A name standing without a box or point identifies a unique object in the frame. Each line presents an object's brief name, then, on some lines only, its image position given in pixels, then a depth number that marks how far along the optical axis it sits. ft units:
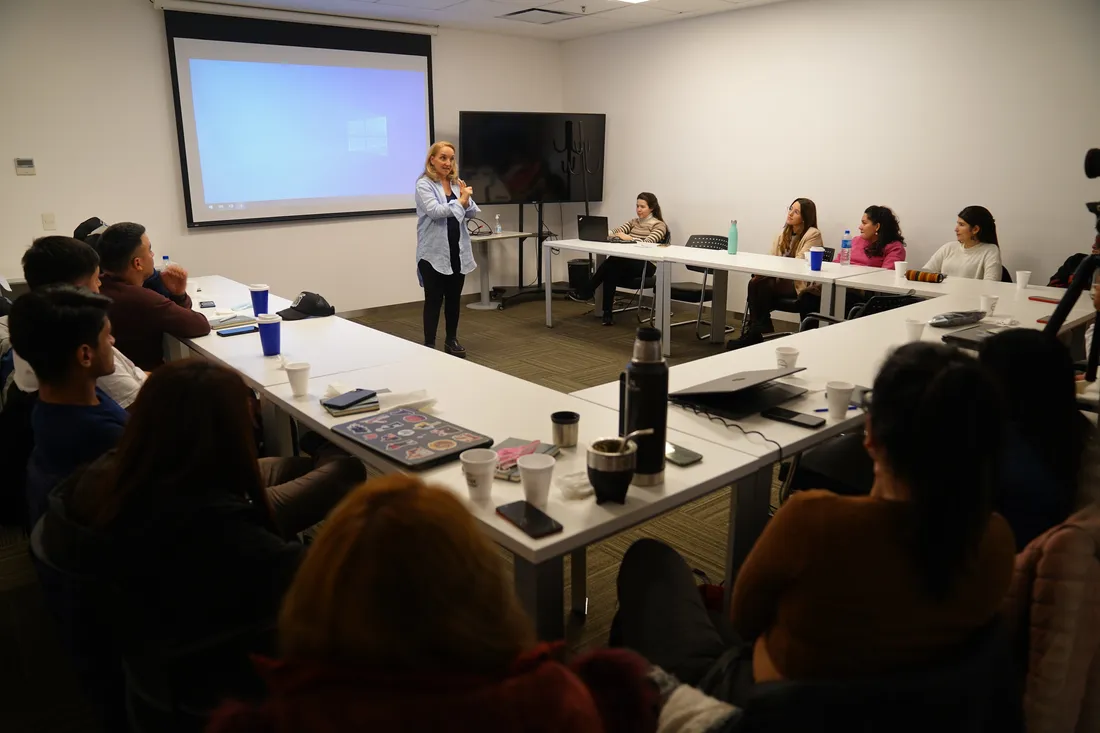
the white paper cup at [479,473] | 5.20
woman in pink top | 16.92
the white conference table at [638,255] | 17.92
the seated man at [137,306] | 9.71
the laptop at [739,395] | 6.91
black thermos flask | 5.19
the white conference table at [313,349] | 8.60
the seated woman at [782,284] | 17.99
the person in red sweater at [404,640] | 2.31
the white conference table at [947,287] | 12.98
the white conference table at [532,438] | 4.81
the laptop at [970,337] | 9.35
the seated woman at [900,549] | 3.42
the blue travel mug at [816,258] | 15.43
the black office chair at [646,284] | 20.81
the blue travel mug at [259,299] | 10.91
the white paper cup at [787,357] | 7.95
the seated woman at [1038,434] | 5.33
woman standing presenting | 16.42
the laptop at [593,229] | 21.02
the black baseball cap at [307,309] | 11.30
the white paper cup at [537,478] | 5.03
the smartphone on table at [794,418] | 6.58
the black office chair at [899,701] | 3.14
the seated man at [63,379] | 5.77
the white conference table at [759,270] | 14.78
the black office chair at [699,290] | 19.74
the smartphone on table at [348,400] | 7.06
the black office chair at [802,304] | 17.21
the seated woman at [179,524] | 4.17
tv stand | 24.35
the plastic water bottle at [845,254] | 16.07
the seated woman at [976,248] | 15.10
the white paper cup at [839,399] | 6.70
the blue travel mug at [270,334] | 9.07
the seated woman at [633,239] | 21.16
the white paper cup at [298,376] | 7.50
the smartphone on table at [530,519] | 4.78
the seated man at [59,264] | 8.68
